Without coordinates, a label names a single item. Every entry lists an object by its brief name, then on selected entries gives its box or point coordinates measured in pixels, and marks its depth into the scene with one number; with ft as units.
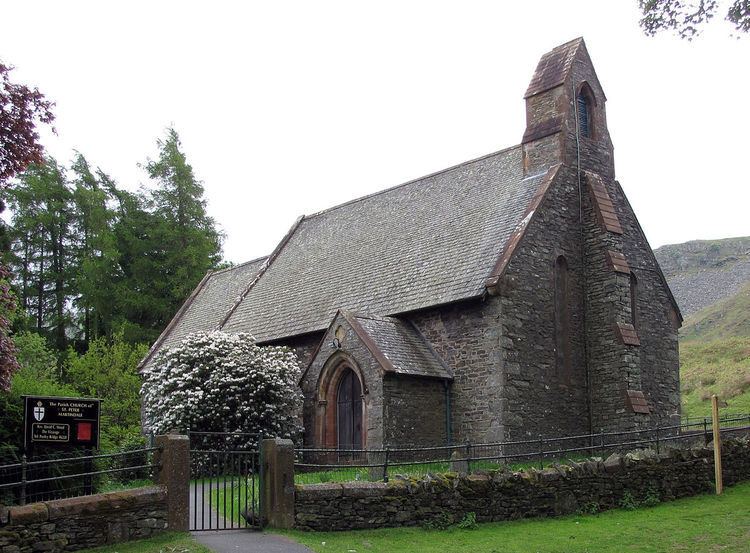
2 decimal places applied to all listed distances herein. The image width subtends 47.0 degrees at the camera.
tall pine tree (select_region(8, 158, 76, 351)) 172.86
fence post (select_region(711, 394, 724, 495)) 61.67
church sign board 49.90
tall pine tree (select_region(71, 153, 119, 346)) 165.99
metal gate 50.39
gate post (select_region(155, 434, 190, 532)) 48.26
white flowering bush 86.74
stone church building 79.97
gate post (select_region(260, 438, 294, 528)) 50.31
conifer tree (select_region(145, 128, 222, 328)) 169.68
